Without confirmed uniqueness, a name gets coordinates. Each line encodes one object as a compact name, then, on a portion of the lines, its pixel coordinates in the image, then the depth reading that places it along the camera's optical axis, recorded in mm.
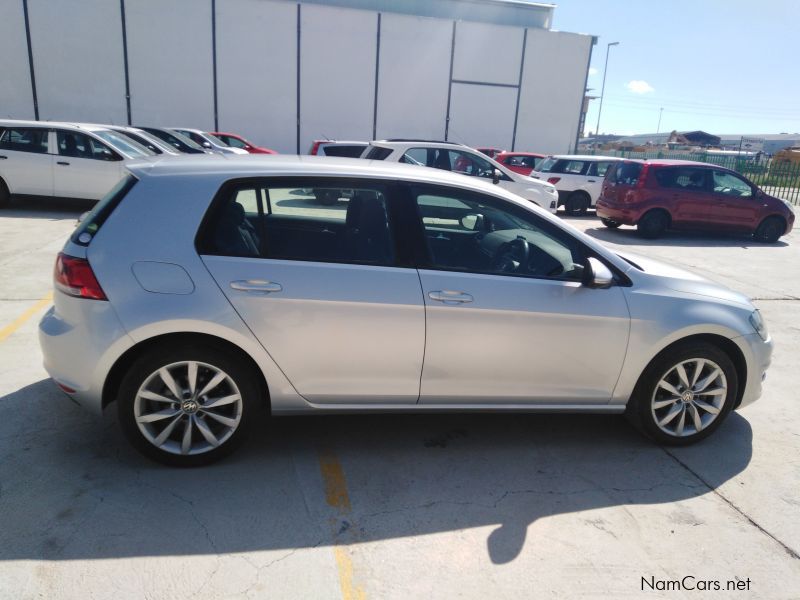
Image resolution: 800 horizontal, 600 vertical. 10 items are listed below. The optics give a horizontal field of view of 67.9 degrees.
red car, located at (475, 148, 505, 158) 20384
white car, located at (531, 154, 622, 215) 15859
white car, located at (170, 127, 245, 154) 17277
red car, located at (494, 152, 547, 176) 18125
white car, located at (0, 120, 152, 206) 11594
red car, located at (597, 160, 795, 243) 12812
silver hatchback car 3070
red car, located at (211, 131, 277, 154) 19812
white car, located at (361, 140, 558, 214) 12125
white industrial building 23266
